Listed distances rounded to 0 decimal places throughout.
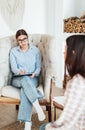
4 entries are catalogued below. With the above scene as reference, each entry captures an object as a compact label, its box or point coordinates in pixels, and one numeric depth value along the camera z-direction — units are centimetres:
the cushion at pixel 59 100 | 206
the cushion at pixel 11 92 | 249
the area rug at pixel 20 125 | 257
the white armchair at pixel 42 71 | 249
